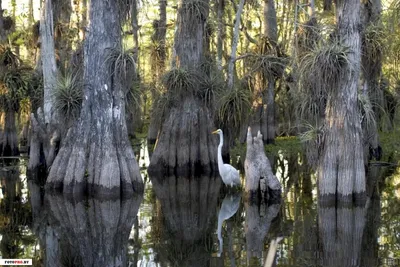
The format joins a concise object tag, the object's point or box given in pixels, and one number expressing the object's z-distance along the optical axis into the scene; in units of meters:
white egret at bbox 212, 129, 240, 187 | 19.23
